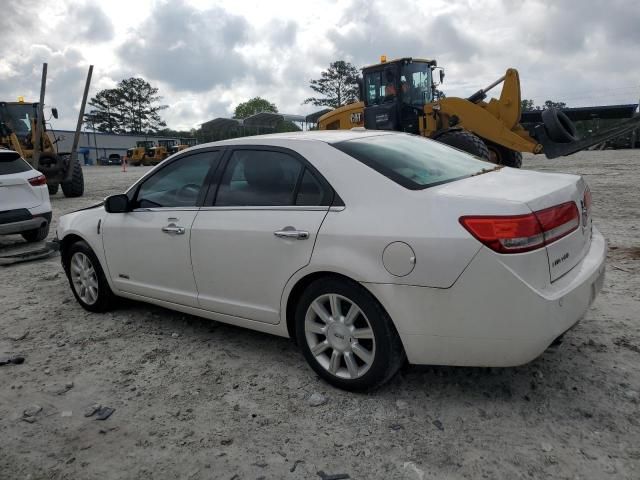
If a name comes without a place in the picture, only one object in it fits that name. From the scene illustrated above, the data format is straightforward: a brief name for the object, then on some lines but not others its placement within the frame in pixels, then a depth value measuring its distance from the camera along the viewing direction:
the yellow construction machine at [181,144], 47.16
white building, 56.09
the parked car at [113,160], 52.69
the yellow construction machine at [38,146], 14.31
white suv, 7.27
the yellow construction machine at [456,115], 10.05
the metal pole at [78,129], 10.15
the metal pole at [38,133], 11.55
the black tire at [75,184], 14.91
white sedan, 2.46
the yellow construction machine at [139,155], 45.41
